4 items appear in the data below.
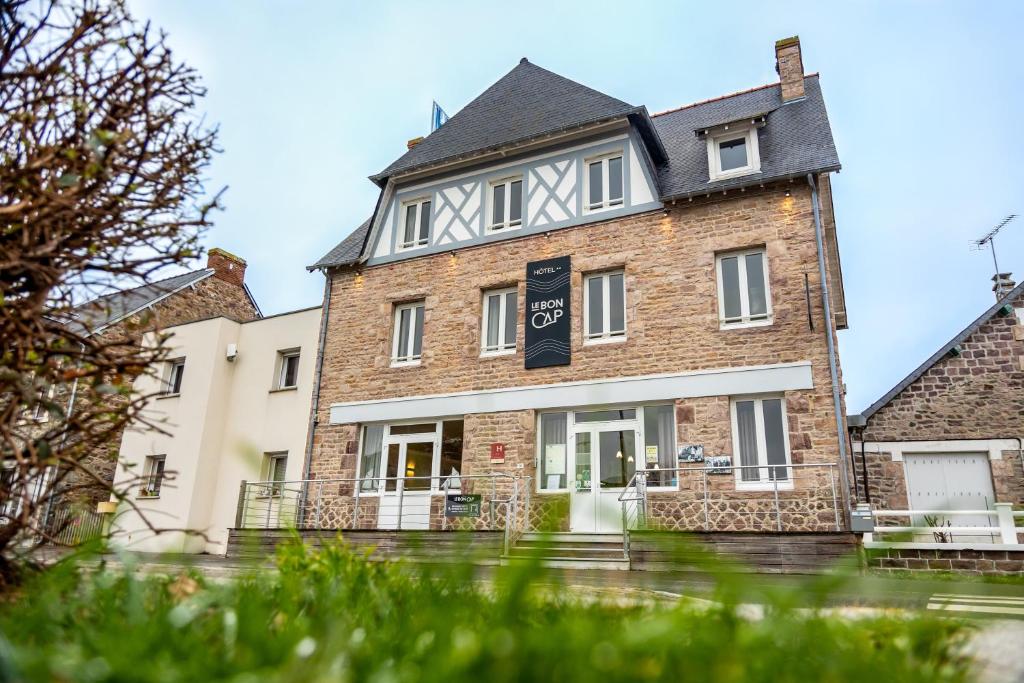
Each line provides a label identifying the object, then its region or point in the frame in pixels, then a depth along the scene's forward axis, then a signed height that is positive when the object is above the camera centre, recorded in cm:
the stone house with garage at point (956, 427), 1425 +241
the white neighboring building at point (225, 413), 1709 +275
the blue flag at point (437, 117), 2220 +1216
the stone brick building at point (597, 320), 1214 +405
